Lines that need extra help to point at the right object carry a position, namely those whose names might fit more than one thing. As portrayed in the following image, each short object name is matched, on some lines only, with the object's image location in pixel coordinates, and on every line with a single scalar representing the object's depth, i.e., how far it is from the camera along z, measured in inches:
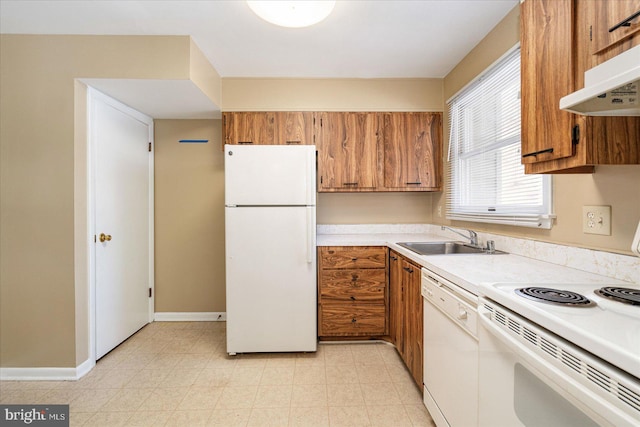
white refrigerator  86.4
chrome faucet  83.4
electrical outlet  48.6
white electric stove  22.5
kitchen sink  86.4
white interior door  88.9
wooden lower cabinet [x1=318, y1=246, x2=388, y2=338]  94.2
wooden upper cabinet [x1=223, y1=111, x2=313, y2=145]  107.1
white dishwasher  44.6
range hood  27.2
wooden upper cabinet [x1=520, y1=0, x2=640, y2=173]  40.2
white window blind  67.2
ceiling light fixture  56.6
